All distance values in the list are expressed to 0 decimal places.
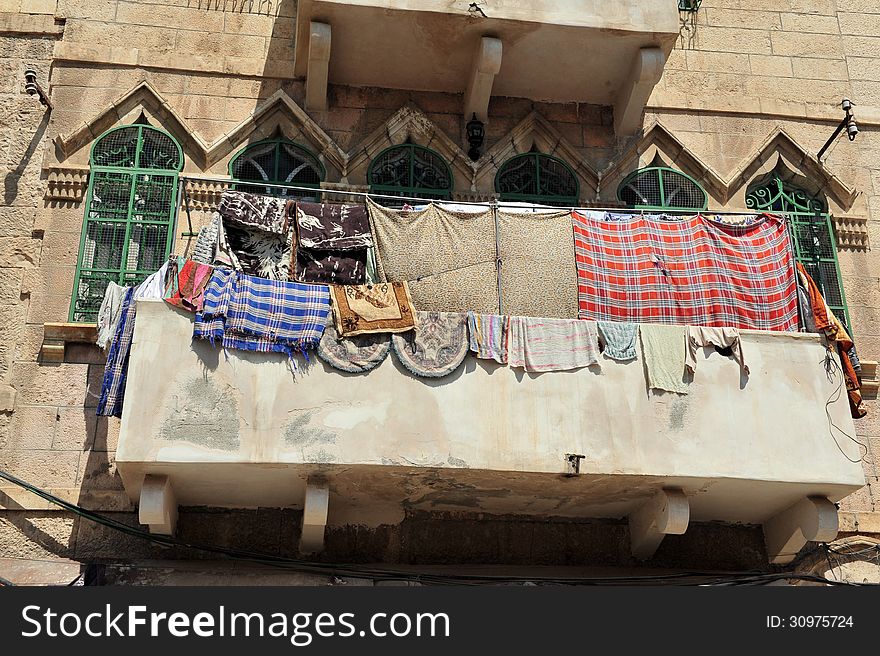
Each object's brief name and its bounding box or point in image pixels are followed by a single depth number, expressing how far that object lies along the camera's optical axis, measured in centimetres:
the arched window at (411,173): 1323
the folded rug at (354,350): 1054
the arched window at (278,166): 1309
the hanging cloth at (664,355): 1086
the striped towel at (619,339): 1091
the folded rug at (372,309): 1069
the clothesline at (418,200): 1171
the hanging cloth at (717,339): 1107
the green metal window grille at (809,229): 1318
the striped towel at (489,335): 1073
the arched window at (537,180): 1341
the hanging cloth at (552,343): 1078
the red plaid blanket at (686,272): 1155
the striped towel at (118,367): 1053
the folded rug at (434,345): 1062
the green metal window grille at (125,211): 1228
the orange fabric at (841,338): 1140
